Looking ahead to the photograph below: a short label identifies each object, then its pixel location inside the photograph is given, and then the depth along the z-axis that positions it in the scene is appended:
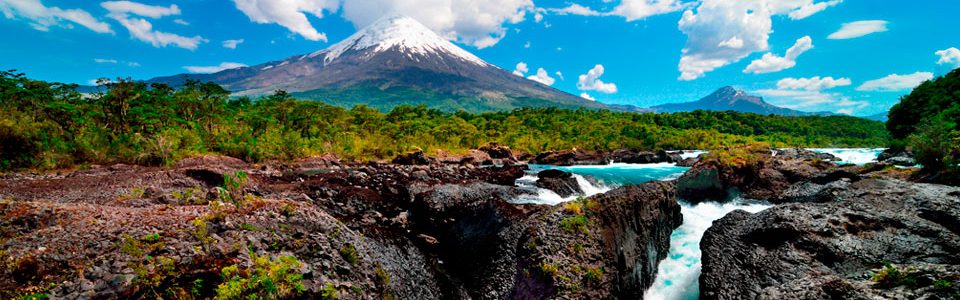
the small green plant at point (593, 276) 6.39
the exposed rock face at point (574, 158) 44.50
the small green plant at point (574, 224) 7.44
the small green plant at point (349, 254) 6.62
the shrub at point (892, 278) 3.94
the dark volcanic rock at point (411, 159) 37.59
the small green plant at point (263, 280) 4.72
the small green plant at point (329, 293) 5.39
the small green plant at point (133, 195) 9.61
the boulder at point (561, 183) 17.48
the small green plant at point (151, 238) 5.27
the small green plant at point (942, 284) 3.48
